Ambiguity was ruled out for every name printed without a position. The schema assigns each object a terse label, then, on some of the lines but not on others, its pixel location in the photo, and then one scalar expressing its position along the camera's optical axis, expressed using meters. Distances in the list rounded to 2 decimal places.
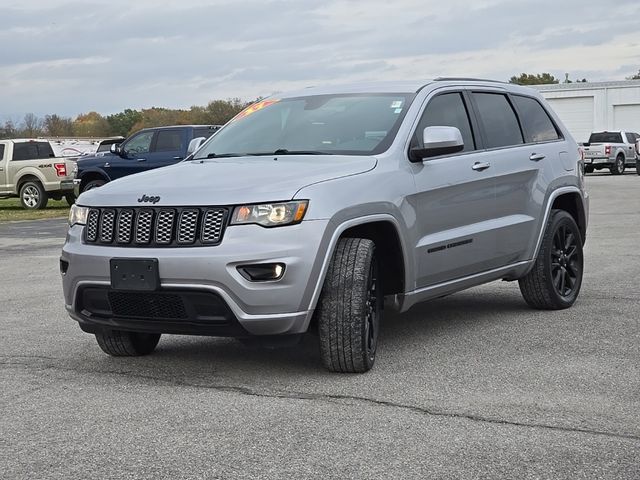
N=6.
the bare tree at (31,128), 90.28
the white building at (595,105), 60.56
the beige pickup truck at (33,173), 27.47
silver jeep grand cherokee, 5.74
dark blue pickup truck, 23.30
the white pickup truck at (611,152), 40.38
